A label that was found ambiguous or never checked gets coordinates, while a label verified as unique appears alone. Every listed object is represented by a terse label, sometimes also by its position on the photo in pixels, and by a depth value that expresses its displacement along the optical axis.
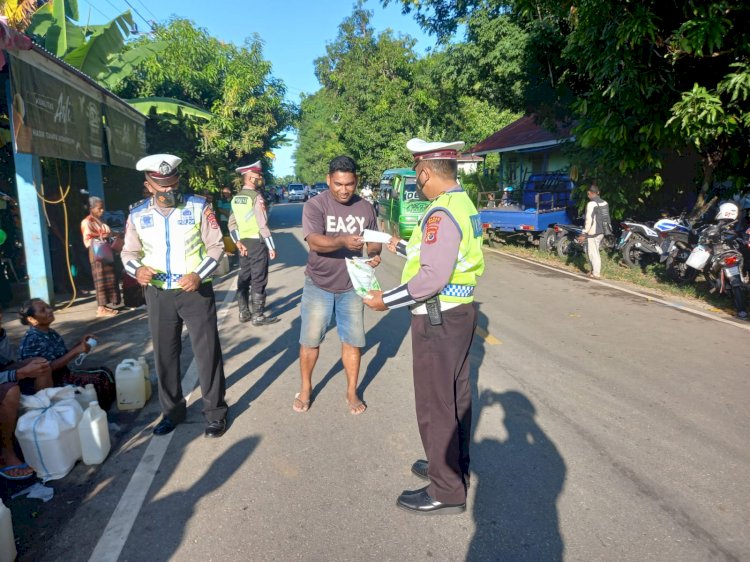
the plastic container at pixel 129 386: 4.36
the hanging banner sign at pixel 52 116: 6.09
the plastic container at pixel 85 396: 3.84
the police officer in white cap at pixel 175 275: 3.77
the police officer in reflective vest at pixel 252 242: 6.97
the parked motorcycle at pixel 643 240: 10.23
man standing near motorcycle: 10.40
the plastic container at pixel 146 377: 4.51
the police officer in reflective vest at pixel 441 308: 2.70
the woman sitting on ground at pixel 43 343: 4.03
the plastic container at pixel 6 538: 2.51
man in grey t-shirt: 4.08
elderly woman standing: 7.59
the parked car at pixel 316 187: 54.94
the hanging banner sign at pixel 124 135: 9.31
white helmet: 8.02
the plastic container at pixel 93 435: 3.50
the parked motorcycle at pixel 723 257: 7.45
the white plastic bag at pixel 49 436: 3.31
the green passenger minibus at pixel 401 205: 15.35
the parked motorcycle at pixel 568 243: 13.16
